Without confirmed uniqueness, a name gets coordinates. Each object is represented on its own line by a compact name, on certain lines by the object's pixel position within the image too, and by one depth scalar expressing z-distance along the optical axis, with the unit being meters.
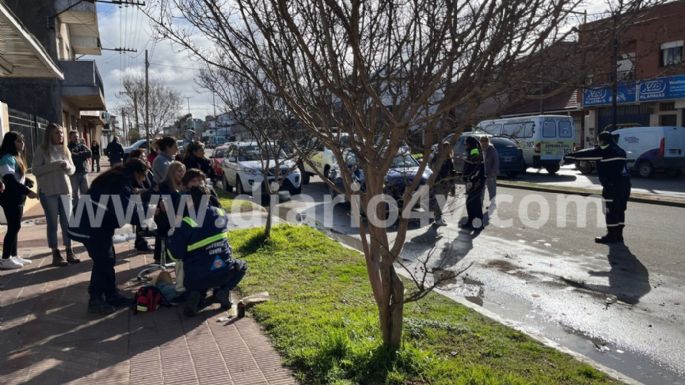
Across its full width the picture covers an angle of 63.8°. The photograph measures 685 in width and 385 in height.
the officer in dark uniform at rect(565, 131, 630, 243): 8.75
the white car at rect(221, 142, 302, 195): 16.44
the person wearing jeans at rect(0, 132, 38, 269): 6.77
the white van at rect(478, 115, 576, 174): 21.91
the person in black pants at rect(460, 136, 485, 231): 10.13
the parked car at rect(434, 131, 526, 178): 20.81
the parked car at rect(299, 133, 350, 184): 18.28
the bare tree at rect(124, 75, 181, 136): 47.22
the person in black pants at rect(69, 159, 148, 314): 5.30
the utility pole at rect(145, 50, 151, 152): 35.03
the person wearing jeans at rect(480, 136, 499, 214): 11.65
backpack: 5.32
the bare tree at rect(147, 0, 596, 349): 2.91
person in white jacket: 6.94
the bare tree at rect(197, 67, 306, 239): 8.63
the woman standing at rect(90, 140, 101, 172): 25.91
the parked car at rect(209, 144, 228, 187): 18.73
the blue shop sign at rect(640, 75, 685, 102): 24.89
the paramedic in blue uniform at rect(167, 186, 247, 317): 5.11
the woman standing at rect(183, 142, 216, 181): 8.82
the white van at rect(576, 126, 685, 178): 20.17
